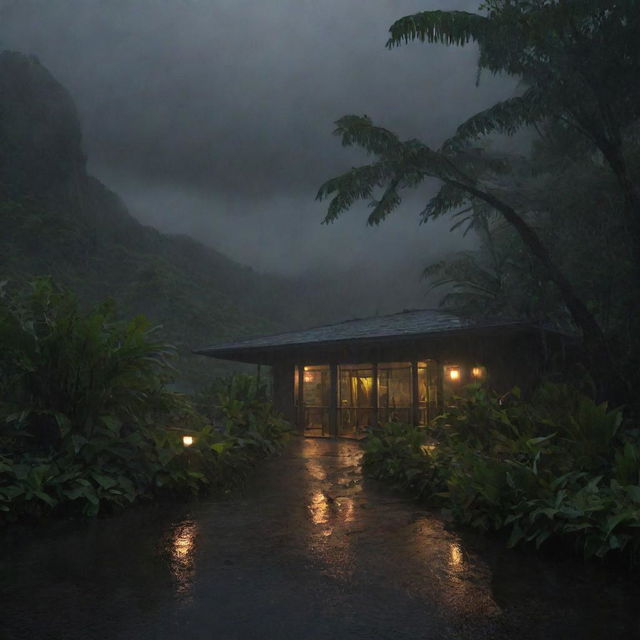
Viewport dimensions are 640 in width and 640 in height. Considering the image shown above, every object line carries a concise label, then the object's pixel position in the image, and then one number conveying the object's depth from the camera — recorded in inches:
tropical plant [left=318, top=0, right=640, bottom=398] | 336.5
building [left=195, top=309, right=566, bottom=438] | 513.7
